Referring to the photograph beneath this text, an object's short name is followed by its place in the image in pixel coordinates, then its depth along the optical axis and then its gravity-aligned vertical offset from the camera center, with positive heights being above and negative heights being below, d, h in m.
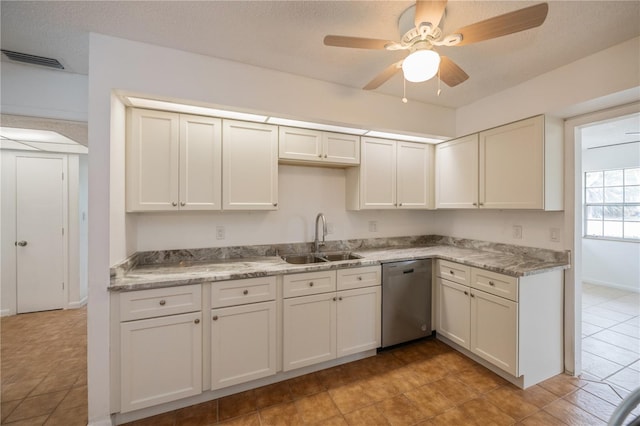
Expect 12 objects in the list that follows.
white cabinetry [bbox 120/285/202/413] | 1.72 -0.91
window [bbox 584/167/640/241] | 4.27 +0.15
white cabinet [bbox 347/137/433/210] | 2.80 +0.39
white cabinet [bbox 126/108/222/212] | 1.97 +0.39
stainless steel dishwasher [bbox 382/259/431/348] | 2.52 -0.88
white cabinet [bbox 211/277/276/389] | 1.91 -0.89
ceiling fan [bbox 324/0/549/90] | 1.18 +0.88
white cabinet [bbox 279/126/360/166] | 2.44 +0.62
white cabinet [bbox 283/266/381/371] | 2.14 -0.89
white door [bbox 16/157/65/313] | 3.36 -0.29
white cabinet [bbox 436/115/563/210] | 2.21 +0.42
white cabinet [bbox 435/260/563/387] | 2.04 -0.90
